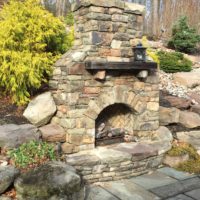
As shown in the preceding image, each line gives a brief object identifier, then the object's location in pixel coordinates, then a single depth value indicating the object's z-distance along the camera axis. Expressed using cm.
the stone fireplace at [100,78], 524
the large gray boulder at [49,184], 382
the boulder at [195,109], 741
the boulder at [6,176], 396
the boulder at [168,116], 672
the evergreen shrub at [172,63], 1015
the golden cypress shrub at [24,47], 547
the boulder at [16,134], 461
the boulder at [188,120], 689
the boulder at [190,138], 652
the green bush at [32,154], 447
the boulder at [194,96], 825
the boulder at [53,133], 509
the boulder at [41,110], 527
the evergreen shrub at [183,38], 1217
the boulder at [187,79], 938
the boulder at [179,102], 730
